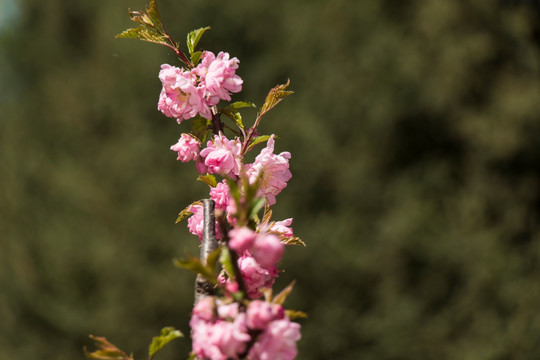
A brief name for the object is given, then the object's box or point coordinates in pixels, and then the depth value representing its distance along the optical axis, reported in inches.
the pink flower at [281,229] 74.1
